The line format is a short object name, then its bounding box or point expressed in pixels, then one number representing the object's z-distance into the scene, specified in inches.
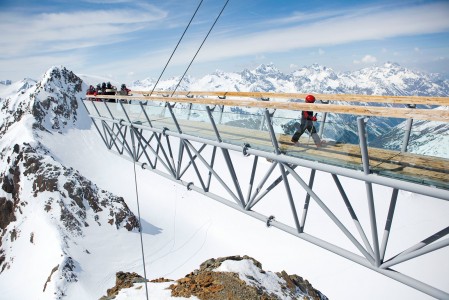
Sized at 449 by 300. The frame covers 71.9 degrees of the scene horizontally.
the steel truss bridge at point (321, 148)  201.0
